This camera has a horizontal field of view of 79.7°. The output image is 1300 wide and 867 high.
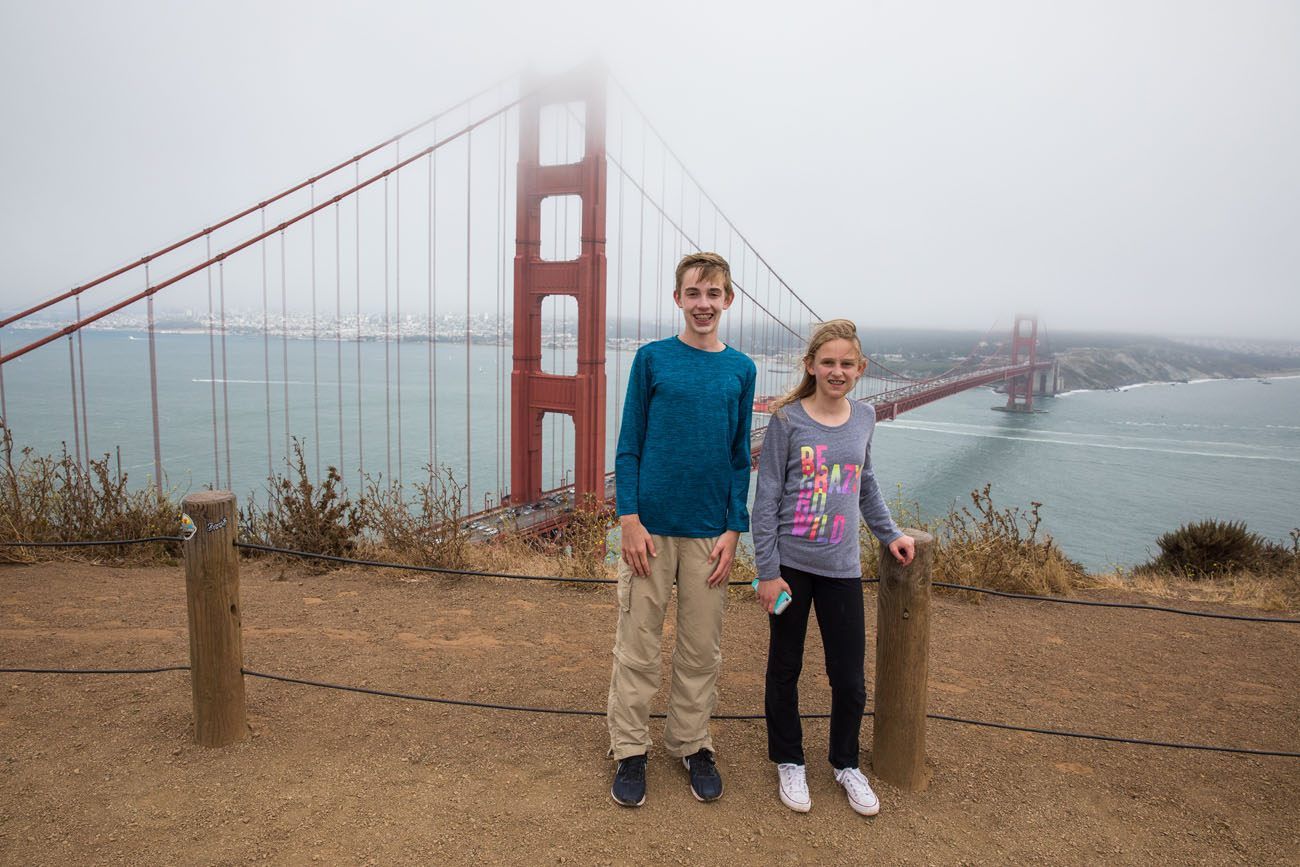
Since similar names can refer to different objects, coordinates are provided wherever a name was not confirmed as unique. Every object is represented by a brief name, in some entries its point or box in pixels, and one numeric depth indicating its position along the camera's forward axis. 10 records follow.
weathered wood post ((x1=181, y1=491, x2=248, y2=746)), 2.31
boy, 2.04
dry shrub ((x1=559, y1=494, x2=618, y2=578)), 4.96
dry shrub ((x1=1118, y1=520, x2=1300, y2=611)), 5.07
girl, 2.05
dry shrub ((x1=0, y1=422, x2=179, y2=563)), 5.05
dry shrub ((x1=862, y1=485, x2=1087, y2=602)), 4.78
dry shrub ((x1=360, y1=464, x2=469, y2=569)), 4.95
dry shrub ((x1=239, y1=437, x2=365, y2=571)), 5.28
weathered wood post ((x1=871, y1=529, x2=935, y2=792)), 2.21
